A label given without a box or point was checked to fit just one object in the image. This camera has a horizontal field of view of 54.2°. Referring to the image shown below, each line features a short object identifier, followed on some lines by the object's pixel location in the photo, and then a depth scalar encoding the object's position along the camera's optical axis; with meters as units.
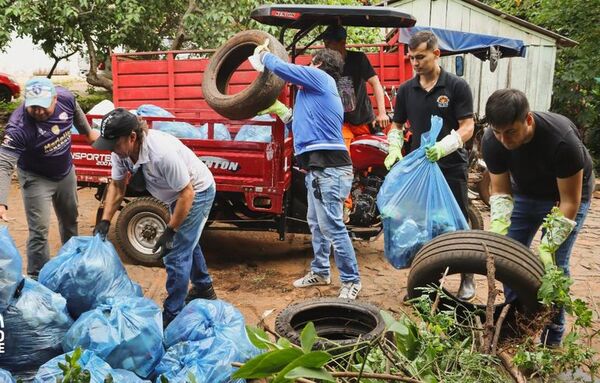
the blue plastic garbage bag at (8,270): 3.13
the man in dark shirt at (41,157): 4.18
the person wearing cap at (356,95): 5.50
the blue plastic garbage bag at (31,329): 3.17
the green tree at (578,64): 10.75
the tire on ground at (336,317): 3.21
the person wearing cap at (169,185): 3.55
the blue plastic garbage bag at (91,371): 2.84
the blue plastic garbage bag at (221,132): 5.47
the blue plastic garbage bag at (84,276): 3.57
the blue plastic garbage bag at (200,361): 3.12
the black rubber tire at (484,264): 2.78
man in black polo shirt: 4.26
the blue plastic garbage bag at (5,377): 2.83
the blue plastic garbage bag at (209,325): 3.36
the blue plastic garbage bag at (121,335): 3.11
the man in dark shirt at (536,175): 2.97
